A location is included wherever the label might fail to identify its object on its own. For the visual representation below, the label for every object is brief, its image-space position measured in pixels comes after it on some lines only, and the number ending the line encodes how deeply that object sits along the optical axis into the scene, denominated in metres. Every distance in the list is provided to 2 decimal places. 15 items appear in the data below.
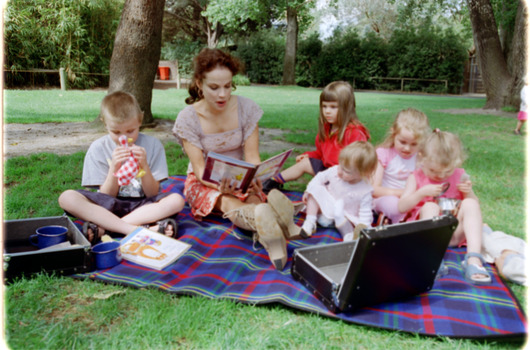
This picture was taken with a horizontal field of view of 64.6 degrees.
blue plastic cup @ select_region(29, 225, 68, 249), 2.44
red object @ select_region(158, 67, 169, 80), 23.65
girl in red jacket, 3.45
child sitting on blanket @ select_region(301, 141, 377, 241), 2.80
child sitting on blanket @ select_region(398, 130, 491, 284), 2.58
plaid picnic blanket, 1.93
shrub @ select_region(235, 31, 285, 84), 24.23
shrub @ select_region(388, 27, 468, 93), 21.28
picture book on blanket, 2.46
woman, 2.83
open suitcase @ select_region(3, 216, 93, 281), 2.17
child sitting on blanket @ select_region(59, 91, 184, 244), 2.68
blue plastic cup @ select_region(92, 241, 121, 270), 2.36
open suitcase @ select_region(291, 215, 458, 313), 1.81
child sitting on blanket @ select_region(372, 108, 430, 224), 3.12
